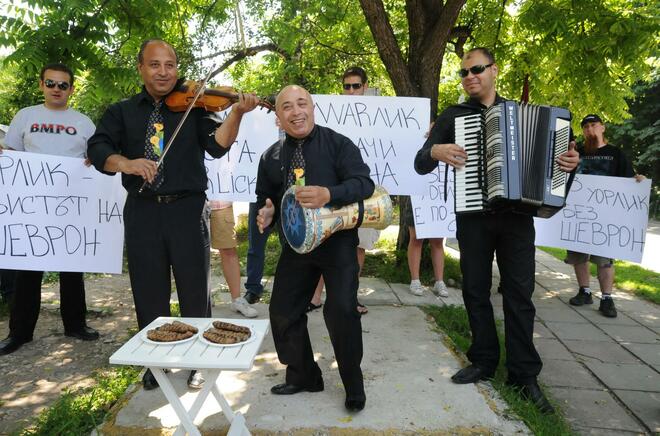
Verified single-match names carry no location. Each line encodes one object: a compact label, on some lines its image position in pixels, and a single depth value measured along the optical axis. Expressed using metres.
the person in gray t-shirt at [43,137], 3.90
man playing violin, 3.03
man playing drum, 2.85
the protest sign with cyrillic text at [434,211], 5.29
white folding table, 2.17
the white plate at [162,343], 2.38
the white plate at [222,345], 2.36
